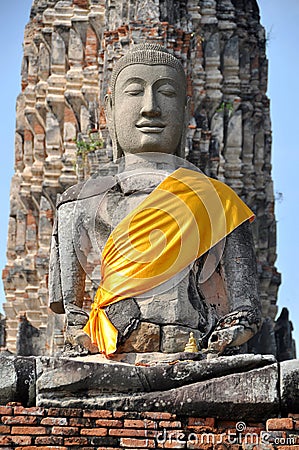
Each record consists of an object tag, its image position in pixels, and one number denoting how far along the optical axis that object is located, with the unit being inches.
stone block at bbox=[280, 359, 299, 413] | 518.6
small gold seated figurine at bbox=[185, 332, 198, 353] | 556.3
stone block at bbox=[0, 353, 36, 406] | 525.8
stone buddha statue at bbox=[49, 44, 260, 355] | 570.6
